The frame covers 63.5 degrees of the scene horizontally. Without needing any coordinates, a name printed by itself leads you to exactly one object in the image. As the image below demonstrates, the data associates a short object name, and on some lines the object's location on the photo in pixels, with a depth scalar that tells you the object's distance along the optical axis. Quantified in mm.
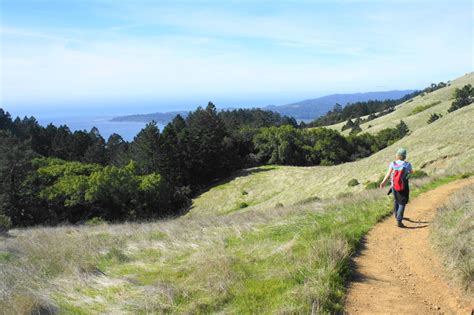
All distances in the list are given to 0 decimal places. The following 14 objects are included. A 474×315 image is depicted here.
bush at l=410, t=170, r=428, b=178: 24442
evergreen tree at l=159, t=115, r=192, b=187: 65000
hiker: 10352
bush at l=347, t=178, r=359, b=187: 34975
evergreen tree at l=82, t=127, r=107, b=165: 79312
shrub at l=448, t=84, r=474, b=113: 82925
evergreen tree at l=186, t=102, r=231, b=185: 67938
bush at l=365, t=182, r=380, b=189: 28734
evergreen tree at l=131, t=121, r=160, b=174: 64125
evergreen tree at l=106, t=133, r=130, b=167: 73006
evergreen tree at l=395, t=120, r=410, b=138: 84188
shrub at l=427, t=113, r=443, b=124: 80131
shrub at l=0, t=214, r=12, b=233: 25062
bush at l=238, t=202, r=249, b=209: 45109
